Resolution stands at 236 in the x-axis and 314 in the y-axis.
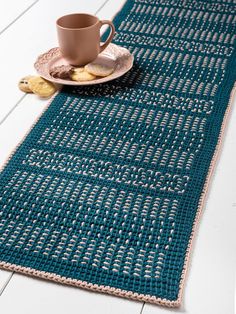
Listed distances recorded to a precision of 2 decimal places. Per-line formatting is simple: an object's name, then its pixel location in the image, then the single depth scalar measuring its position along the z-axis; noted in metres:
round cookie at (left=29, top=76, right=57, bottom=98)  0.91
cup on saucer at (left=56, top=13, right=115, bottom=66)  0.90
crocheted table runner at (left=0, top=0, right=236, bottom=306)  0.61
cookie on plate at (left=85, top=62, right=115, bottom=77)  0.93
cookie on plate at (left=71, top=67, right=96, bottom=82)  0.92
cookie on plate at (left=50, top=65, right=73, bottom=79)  0.92
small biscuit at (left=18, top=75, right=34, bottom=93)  0.92
